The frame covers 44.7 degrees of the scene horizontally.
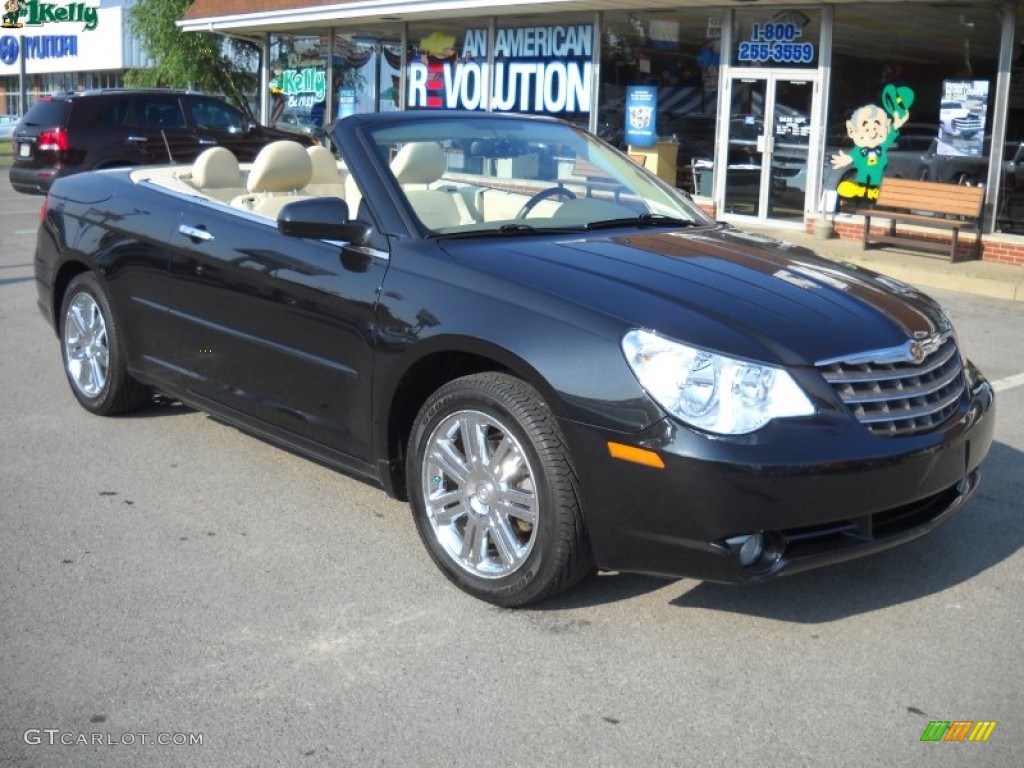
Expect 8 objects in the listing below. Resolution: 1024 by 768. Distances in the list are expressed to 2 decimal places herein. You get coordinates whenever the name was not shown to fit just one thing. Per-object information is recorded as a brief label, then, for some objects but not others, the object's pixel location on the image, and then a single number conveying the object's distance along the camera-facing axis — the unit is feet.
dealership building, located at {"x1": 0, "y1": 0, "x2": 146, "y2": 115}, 153.38
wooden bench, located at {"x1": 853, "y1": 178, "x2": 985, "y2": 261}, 43.93
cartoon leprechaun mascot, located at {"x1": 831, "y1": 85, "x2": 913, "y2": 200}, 48.59
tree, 95.25
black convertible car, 12.34
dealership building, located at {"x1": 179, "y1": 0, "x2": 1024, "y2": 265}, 45.73
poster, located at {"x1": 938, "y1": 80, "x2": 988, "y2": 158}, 45.83
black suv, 56.44
